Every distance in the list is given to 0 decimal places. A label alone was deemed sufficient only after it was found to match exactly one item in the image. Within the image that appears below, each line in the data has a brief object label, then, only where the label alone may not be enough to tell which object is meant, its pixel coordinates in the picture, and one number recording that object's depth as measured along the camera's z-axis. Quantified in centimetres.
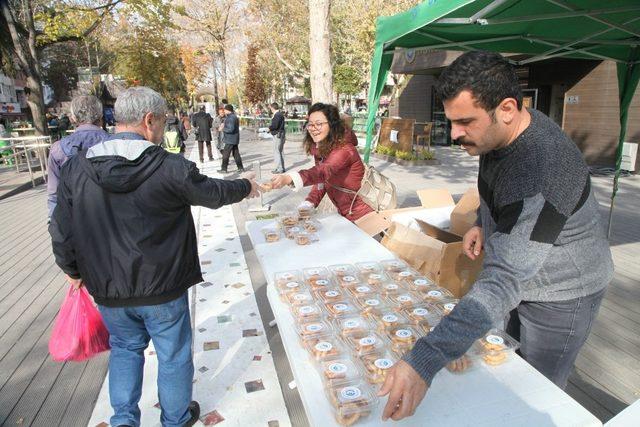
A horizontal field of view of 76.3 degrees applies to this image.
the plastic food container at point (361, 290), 180
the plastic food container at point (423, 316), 155
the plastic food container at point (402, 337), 143
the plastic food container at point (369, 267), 207
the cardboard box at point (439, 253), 260
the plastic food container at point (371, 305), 166
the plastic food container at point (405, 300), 171
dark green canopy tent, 335
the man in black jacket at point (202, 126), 1213
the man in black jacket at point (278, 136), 1070
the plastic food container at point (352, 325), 153
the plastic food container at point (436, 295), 175
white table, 118
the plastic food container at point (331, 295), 178
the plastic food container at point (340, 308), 165
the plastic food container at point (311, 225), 283
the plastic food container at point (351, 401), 117
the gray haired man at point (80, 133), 334
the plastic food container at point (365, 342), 142
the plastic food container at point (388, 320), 154
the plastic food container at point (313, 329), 151
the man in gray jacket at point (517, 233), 105
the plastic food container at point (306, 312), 163
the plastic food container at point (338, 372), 129
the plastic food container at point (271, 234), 268
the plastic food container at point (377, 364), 130
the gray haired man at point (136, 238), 174
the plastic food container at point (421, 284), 185
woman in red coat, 333
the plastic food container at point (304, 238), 261
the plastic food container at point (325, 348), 141
